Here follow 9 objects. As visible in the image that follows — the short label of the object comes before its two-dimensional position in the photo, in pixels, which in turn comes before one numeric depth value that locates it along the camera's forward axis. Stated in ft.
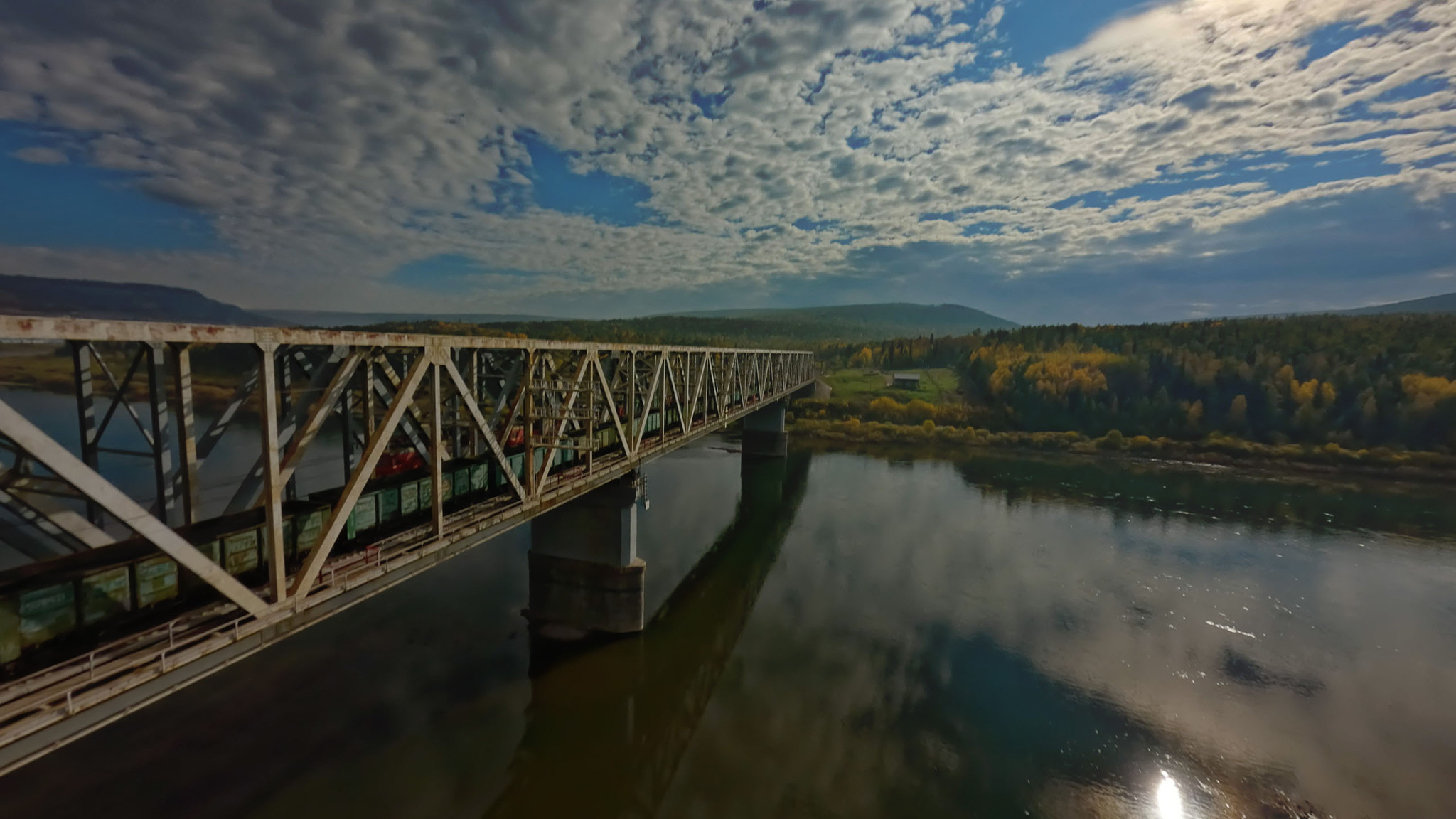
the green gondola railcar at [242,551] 46.52
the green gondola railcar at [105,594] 38.19
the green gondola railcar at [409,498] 65.21
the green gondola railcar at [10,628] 34.30
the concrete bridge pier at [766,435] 264.72
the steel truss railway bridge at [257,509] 32.63
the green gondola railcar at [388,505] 62.13
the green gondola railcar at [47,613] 35.50
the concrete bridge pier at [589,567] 94.43
